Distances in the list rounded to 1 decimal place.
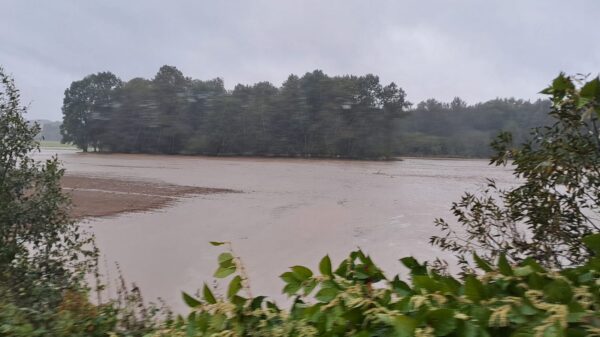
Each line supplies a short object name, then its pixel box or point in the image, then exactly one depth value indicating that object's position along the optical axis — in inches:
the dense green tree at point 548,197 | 100.7
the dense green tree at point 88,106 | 2269.9
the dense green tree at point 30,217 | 179.9
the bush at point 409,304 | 41.1
